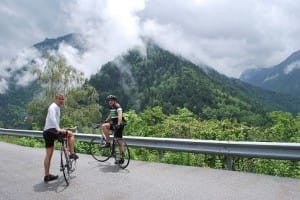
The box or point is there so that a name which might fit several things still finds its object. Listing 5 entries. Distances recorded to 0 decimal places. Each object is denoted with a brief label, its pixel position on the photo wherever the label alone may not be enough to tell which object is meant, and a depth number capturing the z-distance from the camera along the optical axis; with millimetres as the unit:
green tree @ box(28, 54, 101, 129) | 36500
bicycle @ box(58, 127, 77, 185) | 8859
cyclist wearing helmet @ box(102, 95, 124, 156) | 10492
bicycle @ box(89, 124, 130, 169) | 10336
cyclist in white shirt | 8859
